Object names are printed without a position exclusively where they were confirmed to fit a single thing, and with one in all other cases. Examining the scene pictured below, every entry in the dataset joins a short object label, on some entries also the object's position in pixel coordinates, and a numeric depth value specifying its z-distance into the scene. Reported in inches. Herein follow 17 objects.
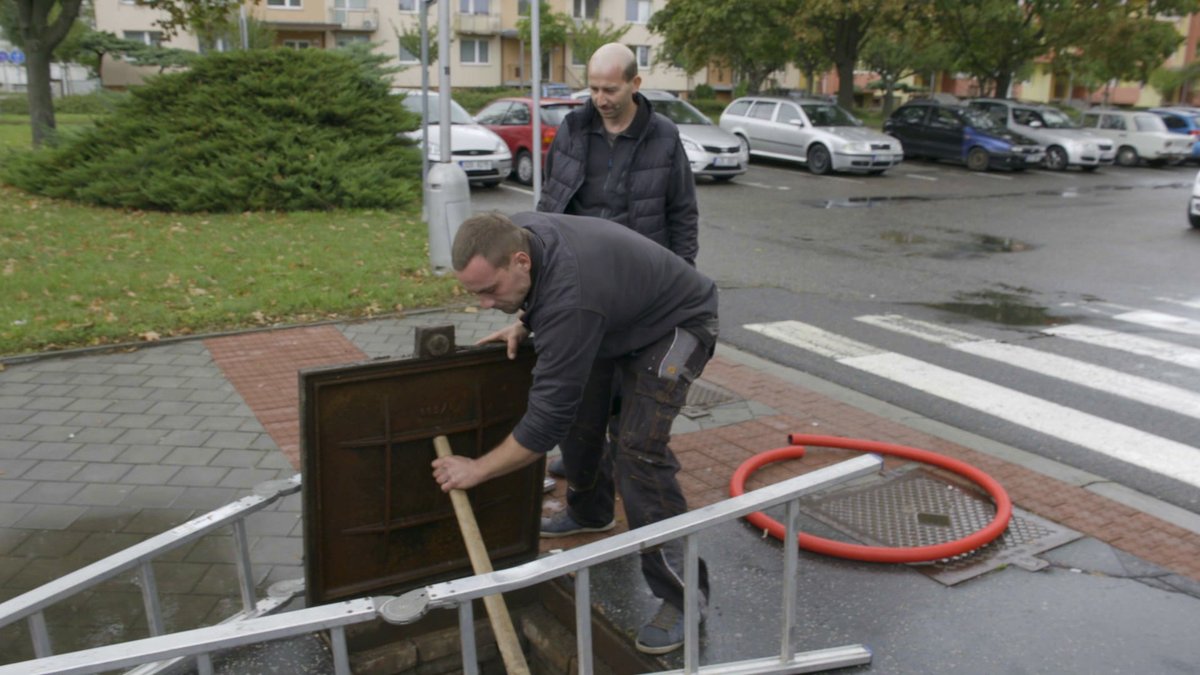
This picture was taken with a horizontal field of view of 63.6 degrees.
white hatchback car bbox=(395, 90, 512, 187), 628.1
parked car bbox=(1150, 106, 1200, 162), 1064.2
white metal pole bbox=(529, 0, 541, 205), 300.7
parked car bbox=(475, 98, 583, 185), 684.1
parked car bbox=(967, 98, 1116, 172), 924.6
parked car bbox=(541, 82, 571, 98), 1625.2
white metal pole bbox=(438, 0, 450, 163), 359.3
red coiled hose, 158.6
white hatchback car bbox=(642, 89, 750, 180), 720.3
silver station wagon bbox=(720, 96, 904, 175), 812.0
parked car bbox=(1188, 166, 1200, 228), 569.5
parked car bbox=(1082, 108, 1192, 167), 1028.5
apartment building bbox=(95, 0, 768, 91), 2052.2
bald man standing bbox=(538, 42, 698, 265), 164.7
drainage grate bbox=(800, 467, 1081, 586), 161.0
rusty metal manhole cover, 121.3
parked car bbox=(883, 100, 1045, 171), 895.1
